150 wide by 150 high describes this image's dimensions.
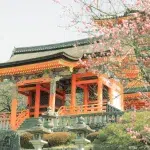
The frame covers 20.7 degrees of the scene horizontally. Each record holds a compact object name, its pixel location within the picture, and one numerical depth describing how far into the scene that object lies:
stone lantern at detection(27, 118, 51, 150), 14.98
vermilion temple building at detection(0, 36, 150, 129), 24.11
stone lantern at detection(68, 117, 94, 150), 14.61
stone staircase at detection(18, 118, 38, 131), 23.41
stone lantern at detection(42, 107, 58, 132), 21.42
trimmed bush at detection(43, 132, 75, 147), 18.73
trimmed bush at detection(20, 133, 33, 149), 19.28
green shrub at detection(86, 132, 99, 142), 18.12
